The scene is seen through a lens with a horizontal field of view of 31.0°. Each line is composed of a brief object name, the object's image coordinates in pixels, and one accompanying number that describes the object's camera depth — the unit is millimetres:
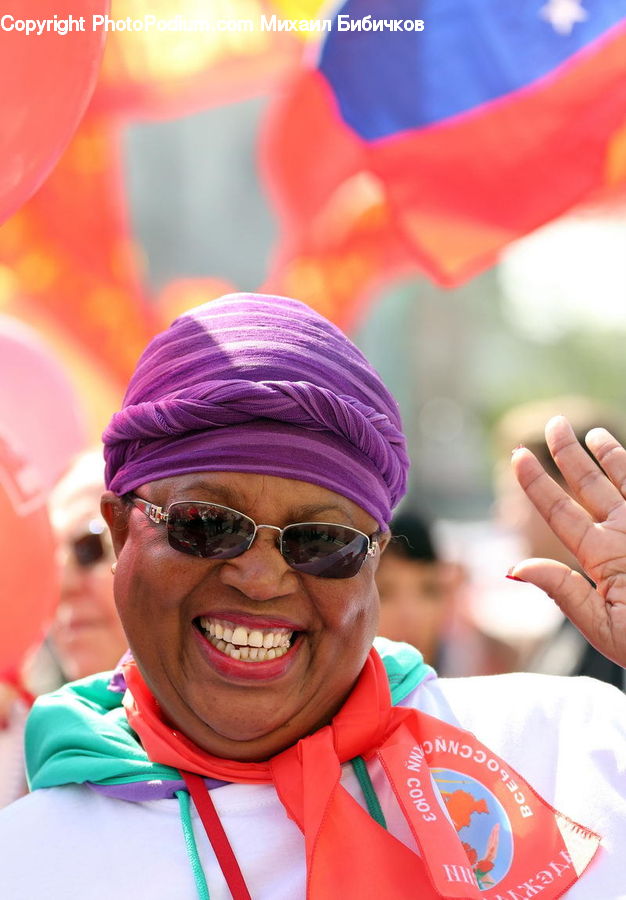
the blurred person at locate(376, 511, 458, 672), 4102
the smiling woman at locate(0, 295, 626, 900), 1725
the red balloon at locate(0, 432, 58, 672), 2314
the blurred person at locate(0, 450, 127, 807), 3096
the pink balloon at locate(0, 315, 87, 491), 3277
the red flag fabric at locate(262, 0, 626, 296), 2725
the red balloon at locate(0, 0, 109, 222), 1688
